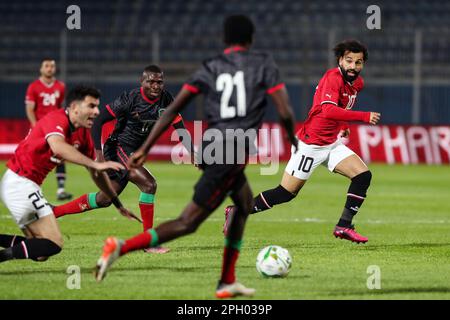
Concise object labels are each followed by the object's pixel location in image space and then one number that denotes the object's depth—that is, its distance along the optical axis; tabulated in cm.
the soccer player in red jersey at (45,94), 3706
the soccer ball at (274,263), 1769
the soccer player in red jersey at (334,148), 2303
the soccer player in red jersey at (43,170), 1630
